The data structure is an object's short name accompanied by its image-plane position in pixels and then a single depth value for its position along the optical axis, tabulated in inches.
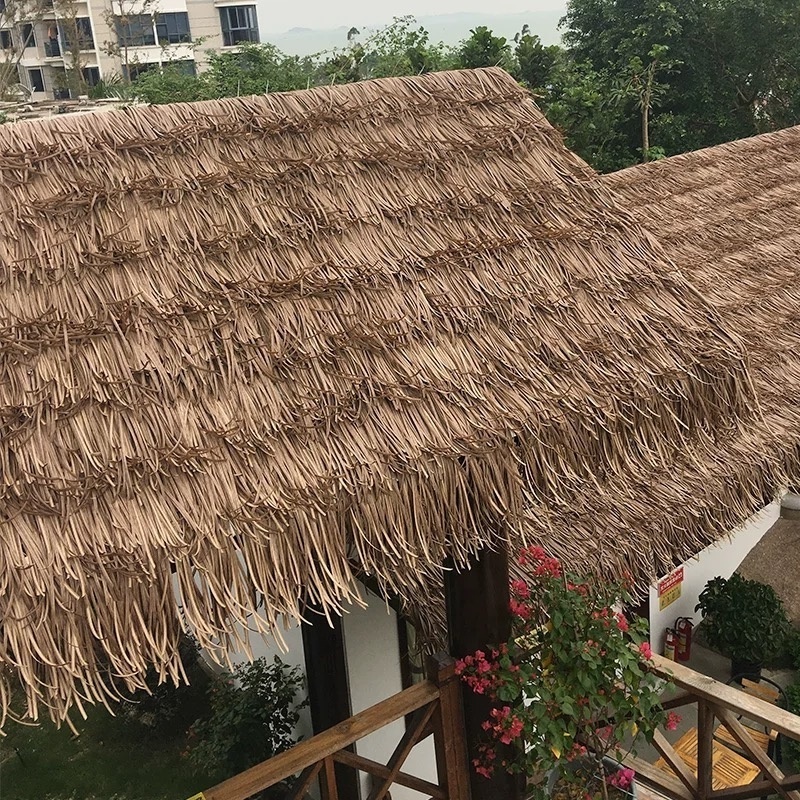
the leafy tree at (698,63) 613.0
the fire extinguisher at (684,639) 259.8
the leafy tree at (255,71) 532.1
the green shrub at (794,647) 253.8
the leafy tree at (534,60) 541.6
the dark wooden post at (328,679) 185.2
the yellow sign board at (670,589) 254.0
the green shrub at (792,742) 214.6
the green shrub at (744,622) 245.4
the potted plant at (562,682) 106.2
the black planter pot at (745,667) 249.6
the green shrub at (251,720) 199.0
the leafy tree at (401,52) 544.4
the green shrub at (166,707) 251.0
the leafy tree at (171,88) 544.1
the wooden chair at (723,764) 192.5
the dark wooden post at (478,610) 110.0
